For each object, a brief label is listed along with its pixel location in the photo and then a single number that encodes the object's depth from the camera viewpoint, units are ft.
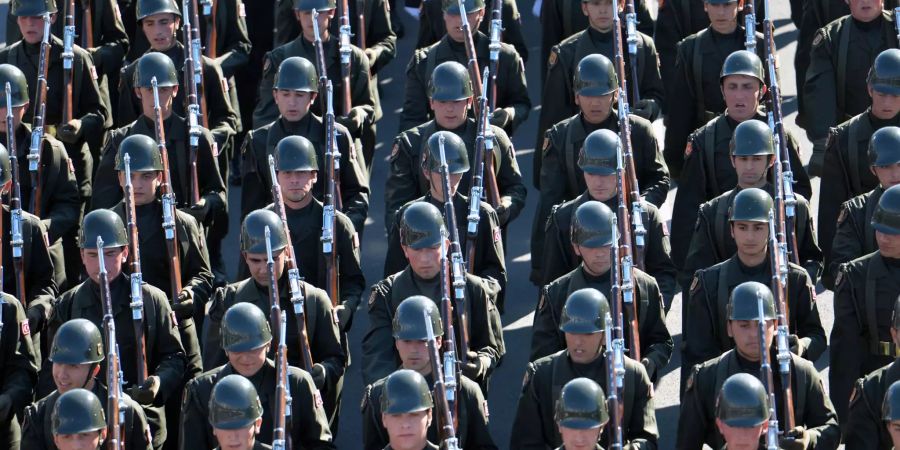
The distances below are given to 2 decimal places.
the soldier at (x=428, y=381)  44.42
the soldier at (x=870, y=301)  46.47
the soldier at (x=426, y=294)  47.32
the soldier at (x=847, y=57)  56.65
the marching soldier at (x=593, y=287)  47.11
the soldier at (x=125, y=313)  47.80
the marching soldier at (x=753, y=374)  43.68
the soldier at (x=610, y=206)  49.85
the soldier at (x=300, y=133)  54.19
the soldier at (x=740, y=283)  46.73
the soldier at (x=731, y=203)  49.57
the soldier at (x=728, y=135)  52.60
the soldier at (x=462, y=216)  50.49
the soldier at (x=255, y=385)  44.86
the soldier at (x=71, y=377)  45.03
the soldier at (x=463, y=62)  57.93
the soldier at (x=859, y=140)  52.03
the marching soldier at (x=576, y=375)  44.24
